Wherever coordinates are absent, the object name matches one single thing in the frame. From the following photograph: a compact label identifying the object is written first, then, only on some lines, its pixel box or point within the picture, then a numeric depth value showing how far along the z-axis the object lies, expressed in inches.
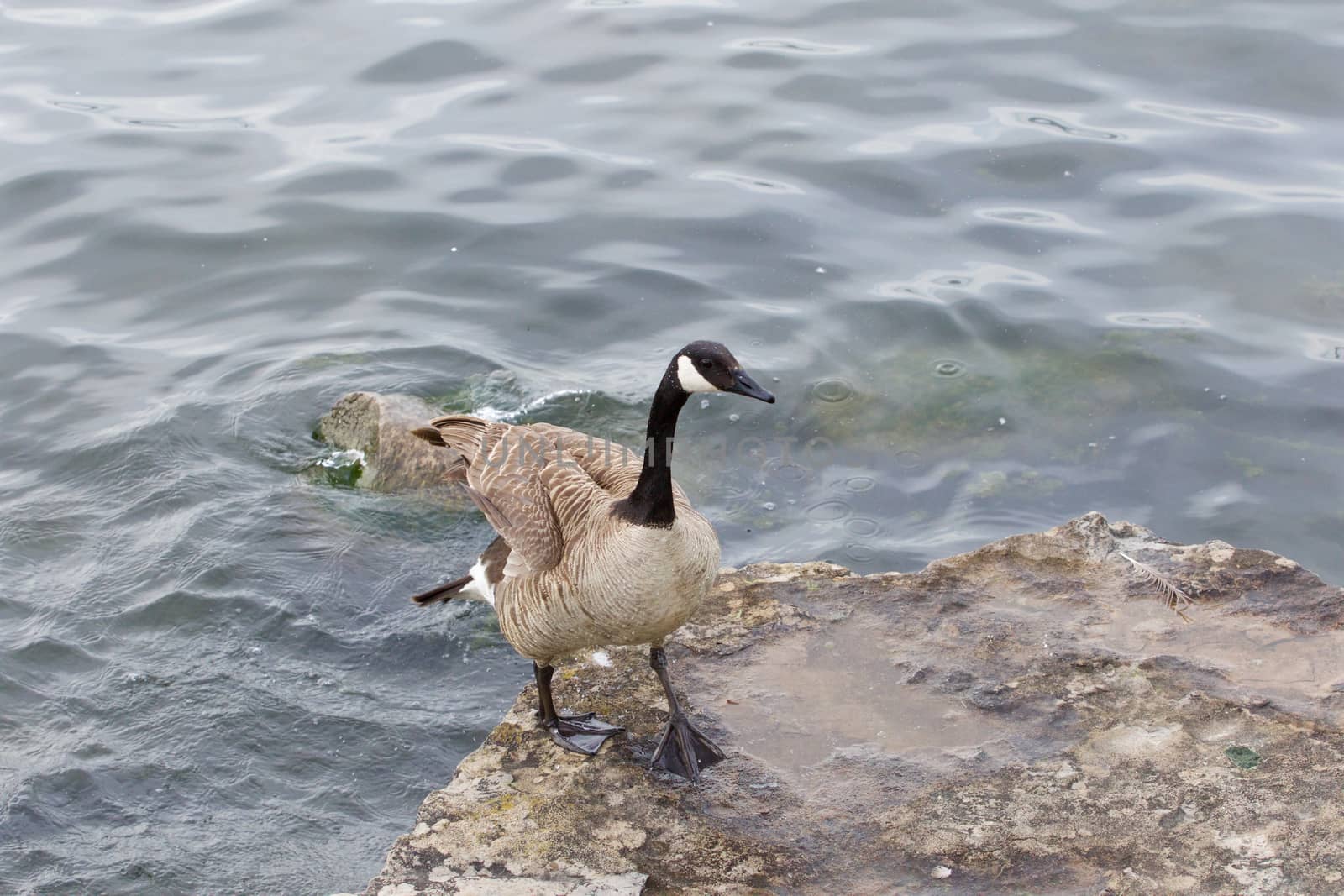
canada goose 413.7
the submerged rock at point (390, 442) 688.4
